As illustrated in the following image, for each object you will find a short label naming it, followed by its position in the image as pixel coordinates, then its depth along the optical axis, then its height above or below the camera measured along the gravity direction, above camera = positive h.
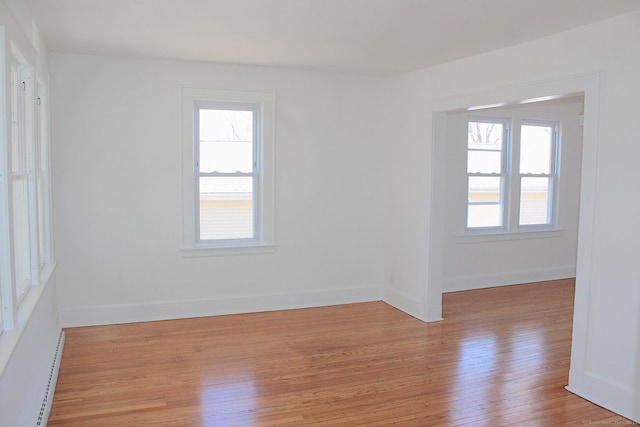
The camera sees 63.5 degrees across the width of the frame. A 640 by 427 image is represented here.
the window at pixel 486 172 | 6.55 +0.03
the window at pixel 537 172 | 6.93 +0.05
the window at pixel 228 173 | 5.16 -0.02
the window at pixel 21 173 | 3.01 -0.03
